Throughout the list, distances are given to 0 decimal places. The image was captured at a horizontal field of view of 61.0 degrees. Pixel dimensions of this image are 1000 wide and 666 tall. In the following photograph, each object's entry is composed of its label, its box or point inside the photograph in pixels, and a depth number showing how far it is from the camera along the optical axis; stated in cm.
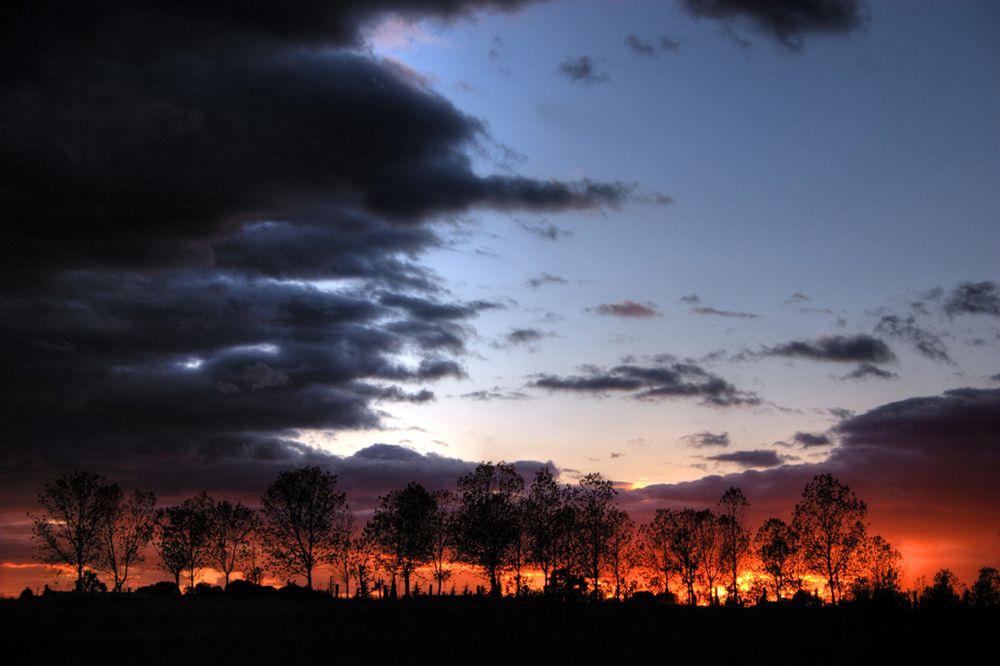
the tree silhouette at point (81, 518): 11319
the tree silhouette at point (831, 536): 11419
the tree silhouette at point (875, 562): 10975
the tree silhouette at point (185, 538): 12206
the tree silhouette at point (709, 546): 13225
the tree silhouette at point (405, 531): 11931
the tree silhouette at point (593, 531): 12544
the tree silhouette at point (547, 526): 12175
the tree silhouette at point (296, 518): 11306
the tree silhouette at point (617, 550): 12950
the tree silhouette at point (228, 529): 12612
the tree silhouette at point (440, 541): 12106
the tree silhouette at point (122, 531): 11669
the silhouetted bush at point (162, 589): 10644
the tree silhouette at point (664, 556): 13475
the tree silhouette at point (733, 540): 13200
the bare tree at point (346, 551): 12181
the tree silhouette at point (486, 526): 11375
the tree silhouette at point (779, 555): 12419
